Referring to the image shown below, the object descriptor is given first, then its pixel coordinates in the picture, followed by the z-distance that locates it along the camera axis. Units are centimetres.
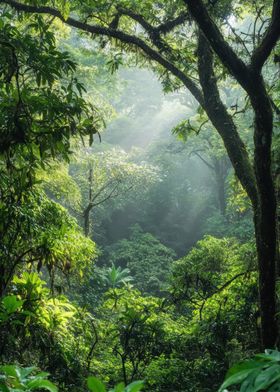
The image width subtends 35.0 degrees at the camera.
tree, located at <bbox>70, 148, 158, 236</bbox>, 1302
